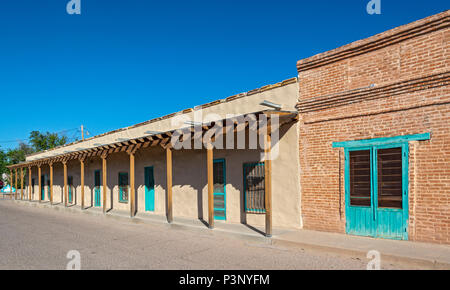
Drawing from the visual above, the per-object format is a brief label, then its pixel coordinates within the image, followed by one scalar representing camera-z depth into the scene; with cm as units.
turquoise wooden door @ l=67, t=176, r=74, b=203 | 2223
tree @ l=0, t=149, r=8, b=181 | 4594
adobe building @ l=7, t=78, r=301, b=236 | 915
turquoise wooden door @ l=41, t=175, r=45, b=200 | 2714
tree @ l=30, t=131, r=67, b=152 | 4259
